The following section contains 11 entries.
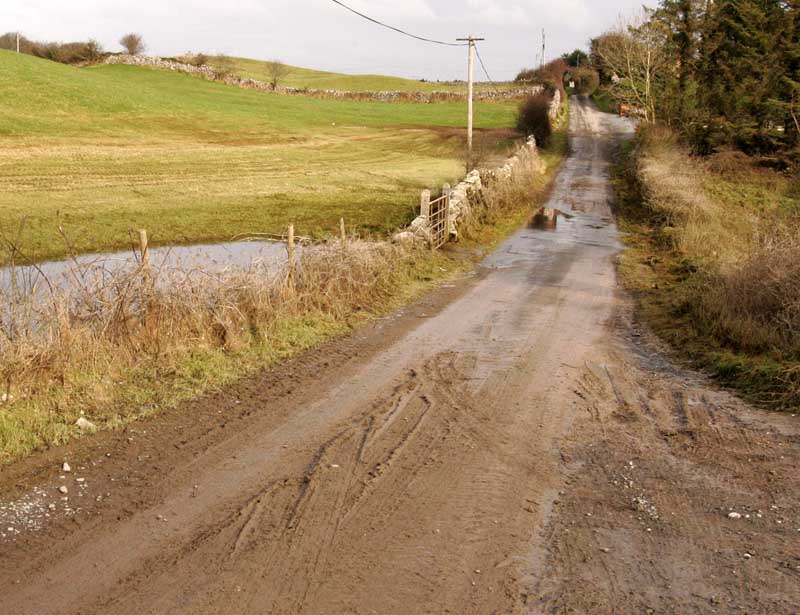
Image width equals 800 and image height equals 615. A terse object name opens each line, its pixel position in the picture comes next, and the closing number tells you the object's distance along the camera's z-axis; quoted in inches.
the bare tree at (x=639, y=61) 2034.9
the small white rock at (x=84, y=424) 310.3
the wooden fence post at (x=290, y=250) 489.1
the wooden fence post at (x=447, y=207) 820.5
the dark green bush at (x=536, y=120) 2079.2
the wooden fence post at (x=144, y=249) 391.2
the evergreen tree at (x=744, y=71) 1577.3
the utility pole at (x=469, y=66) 1376.7
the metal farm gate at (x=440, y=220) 786.8
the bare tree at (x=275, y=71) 3989.7
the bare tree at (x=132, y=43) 3548.2
